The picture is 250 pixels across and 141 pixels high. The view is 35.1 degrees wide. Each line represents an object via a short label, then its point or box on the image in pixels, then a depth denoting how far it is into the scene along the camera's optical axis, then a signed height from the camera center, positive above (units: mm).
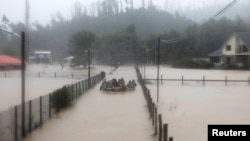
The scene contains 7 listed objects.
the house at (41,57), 86581 +3143
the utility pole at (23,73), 12086 -77
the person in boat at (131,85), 29000 -1055
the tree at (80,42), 77250 +5692
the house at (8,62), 49812 +1077
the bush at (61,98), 17981 -1285
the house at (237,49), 61375 +3478
